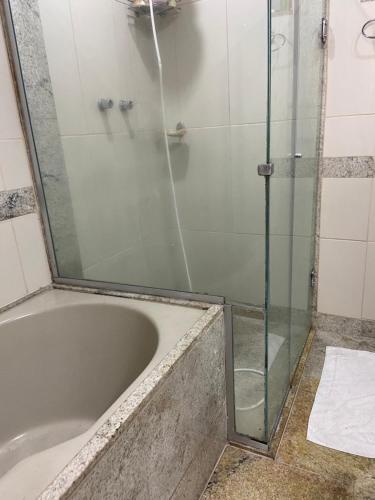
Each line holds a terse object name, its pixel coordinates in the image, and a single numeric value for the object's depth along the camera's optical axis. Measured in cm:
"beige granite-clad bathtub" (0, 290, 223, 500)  113
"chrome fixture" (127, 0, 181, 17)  135
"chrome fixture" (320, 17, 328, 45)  141
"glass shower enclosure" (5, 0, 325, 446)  113
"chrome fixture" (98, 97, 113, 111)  135
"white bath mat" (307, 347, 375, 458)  117
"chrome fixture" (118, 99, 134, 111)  141
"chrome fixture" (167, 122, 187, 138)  149
